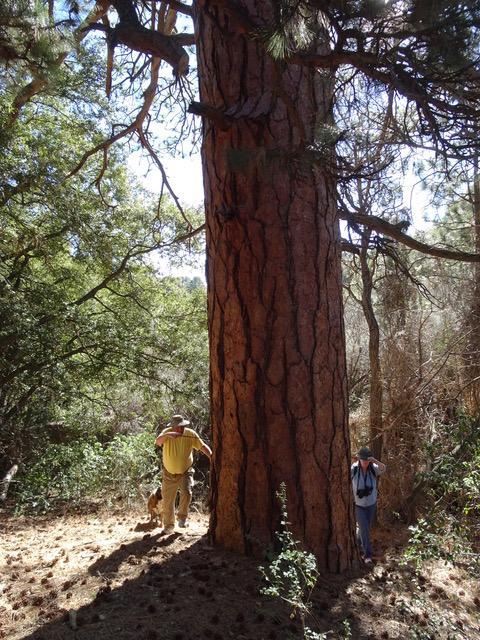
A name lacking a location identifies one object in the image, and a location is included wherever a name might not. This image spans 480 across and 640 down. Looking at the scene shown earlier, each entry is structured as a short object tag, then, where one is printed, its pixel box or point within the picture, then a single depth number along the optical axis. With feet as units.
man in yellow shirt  20.31
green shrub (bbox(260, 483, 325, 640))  10.11
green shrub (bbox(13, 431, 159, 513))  33.71
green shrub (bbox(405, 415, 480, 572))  11.96
